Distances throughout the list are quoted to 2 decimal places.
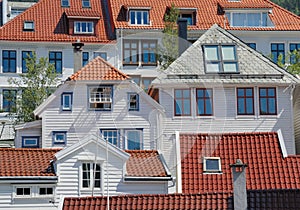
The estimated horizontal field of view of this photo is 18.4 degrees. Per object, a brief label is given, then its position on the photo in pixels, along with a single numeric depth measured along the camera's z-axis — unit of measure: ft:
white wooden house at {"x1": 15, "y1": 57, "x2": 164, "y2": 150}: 144.56
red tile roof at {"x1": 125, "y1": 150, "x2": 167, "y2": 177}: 121.29
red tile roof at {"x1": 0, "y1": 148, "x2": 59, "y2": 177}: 118.62
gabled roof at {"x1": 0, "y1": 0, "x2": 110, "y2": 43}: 203.72
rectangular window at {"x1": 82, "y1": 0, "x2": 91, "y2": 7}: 218.38
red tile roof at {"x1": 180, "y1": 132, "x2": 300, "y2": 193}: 117.91
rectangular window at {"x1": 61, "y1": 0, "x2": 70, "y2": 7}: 216.95
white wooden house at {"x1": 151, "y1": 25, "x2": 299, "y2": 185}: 146.82
